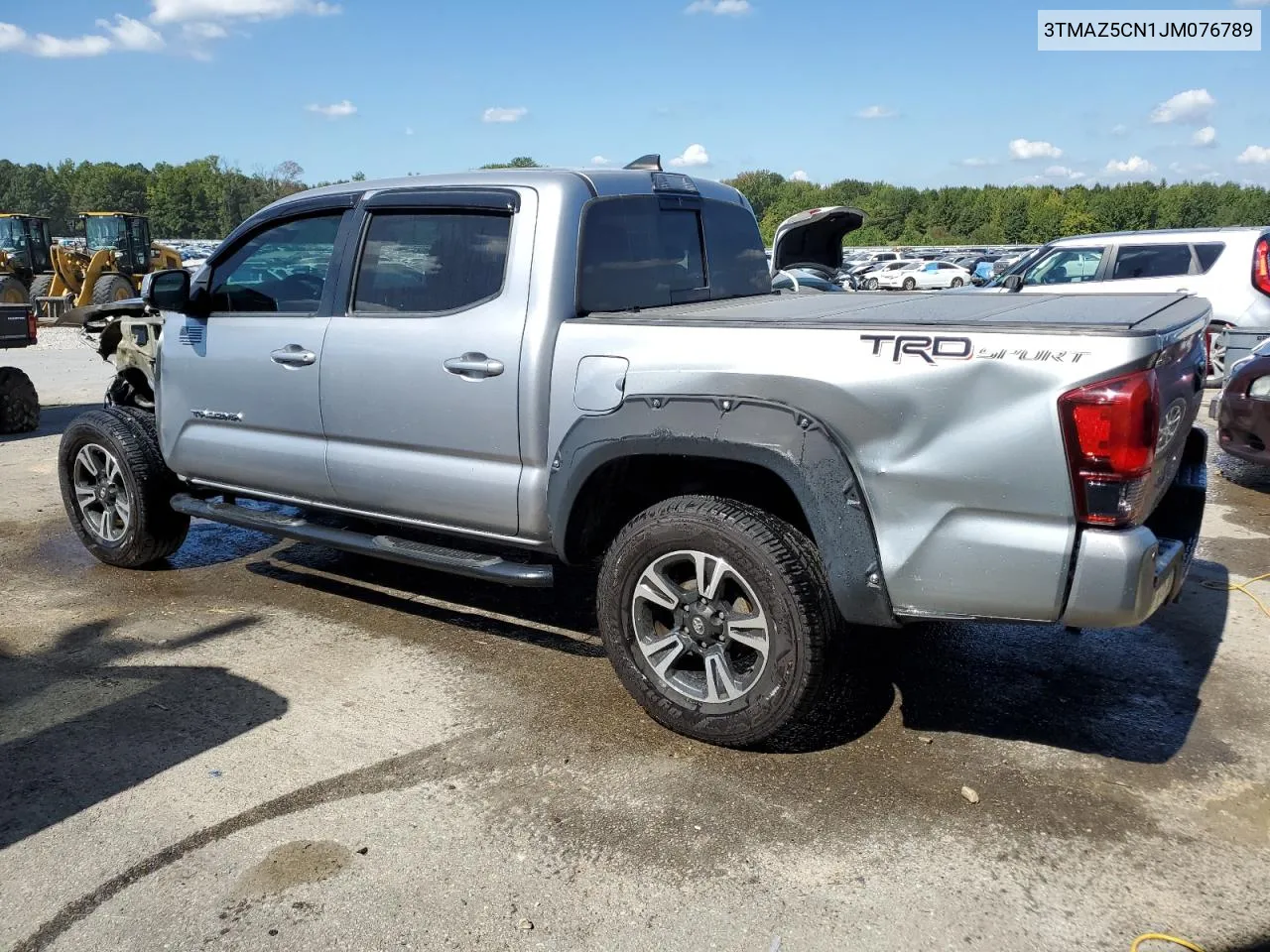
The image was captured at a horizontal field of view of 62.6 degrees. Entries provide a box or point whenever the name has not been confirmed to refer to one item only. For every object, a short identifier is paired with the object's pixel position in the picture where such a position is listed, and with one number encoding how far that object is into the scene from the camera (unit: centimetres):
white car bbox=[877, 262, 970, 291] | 4412
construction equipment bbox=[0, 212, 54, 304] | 2392
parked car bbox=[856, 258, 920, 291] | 4704
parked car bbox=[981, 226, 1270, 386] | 1082
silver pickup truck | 286
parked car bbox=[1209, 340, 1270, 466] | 680
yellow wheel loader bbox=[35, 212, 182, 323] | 2305
